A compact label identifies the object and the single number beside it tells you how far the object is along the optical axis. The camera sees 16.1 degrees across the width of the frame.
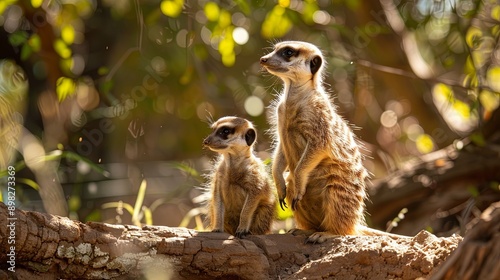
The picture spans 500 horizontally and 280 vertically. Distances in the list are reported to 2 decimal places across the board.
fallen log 6.90
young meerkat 8.73
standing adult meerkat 8.70
